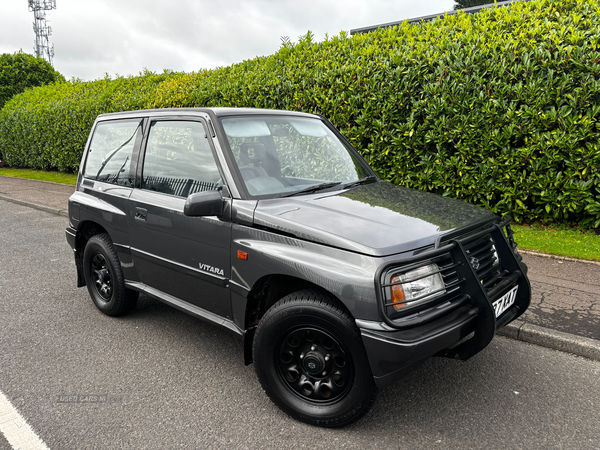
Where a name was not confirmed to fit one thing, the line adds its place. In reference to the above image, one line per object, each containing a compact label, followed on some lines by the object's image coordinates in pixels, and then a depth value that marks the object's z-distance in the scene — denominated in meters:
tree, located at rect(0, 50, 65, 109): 25.80
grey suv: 2.49
